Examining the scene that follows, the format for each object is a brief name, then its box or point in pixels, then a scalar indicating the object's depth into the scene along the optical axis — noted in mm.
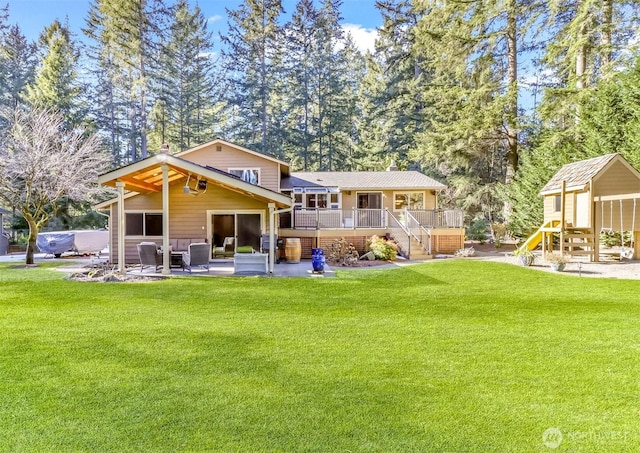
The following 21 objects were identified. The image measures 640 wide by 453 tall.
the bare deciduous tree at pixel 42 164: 13156
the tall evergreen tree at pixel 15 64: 27812
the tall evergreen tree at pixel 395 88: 27516
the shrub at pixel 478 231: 19828
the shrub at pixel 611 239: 14461
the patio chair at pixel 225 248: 14602
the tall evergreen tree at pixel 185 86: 28438
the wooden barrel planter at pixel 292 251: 14008
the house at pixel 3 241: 18578
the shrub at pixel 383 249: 13719
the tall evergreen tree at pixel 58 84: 23953
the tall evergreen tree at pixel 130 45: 24562
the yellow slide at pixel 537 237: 12759
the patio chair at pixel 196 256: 10885
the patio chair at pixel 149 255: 10594
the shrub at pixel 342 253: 13094
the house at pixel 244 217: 14281
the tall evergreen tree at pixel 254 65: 28594
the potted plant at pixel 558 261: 10188
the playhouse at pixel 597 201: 11031
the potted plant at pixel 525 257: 11336
